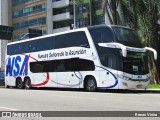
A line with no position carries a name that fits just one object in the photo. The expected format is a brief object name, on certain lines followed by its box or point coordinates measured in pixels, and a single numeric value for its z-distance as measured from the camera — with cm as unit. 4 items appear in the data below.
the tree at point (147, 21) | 3528
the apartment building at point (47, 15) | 6969
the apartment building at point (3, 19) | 8750
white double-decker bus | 2447
